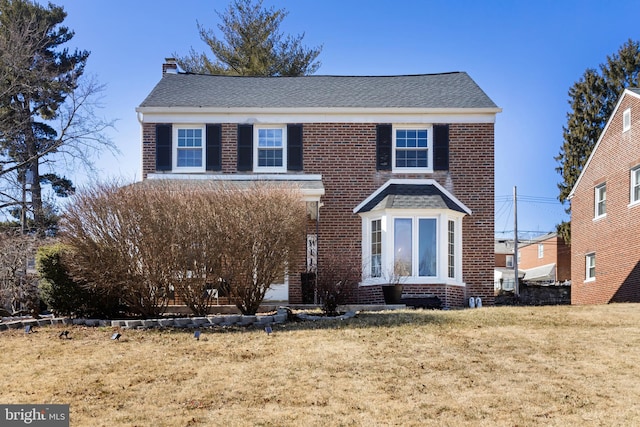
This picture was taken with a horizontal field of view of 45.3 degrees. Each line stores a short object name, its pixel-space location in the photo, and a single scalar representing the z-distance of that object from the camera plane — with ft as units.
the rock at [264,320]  47.52
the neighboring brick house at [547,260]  161.68
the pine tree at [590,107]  138.41
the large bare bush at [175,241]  48.26
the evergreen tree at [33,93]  75.82
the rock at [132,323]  46.65
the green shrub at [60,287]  48.55
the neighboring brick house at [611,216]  76.38
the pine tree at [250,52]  123.34
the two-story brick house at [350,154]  66.03
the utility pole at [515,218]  134.62
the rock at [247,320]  47.37
